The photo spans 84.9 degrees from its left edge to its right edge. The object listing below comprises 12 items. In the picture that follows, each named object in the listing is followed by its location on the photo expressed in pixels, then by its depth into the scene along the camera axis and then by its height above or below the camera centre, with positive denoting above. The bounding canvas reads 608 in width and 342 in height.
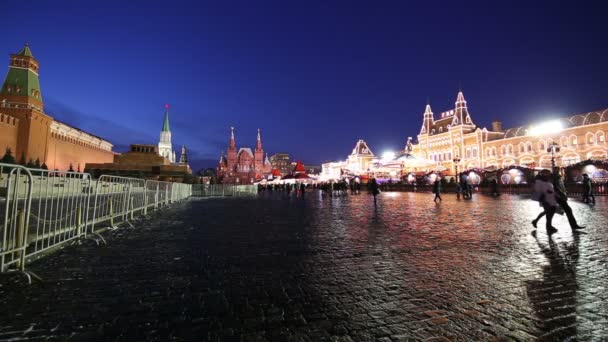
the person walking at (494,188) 24.34 +0.30
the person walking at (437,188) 18.28 +0.26
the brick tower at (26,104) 38.00 +11.13
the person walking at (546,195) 7.02 -0.07
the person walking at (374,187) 16.70 +0.31
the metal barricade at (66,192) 5.32 +0.07
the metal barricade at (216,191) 33.50 +0.38
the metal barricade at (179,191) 19.70 +0.24
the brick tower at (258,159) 124.12 +13.30
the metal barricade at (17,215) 3.99 -0.23
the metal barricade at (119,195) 8.20 +0.02
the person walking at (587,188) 15.27 +0.15
